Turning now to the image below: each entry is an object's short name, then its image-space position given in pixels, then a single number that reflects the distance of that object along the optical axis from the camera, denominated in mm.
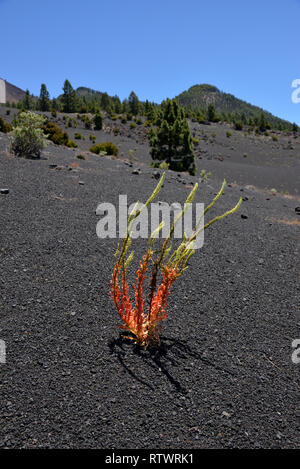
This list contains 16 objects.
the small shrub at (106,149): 19031
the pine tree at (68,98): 62250
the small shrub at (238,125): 55062
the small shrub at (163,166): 17703
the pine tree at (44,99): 63850
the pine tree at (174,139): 20328
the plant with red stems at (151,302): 3018
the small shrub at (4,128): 19527
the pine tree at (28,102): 66400
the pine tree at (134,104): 63941
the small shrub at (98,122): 44750
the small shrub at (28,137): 10711
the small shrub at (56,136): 19431
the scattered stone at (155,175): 11969
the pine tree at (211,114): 58297
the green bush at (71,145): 20359
